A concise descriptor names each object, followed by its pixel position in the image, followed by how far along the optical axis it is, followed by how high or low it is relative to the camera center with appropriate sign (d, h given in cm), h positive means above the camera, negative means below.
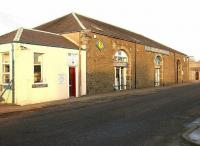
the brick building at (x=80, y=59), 1294 +135
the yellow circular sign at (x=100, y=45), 1762 +257
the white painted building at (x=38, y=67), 1250 +53
